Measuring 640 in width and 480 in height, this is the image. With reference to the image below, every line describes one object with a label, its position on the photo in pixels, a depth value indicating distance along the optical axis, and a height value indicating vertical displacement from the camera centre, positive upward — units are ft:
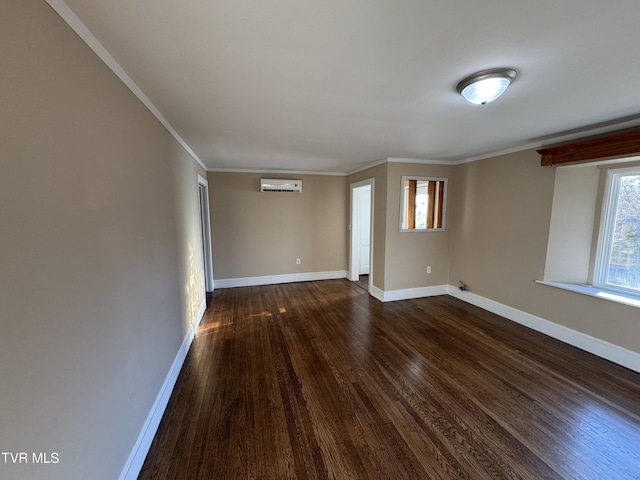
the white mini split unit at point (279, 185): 15.55 +1.86
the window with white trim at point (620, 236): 8.46 -0.75
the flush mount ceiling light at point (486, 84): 4.78 +2.56
